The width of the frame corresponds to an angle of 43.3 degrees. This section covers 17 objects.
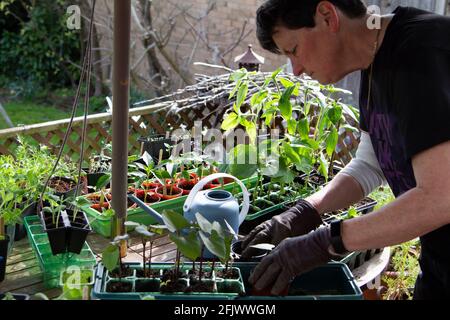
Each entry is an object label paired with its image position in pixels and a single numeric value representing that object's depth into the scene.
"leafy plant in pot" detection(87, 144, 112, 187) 2.35
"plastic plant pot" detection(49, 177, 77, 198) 2.03
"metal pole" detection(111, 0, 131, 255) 1.53
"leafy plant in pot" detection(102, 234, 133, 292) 1.29
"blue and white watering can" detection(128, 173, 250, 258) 1.63
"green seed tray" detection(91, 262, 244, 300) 1.26
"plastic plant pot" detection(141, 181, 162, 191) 2.25
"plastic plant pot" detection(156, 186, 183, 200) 2.16
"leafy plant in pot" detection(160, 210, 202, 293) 1.27
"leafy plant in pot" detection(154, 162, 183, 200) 2.23
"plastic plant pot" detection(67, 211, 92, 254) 1.61
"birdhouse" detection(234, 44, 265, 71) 3.13
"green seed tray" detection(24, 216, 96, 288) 1.59
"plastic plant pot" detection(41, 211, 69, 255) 1.60
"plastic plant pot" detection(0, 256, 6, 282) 1.59
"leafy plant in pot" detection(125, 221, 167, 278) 1.27
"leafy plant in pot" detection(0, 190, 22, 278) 1.62
